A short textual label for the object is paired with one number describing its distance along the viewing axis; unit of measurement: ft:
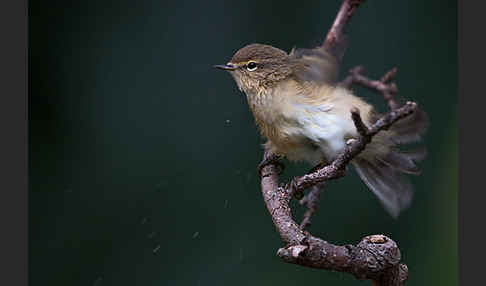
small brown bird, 8.79
